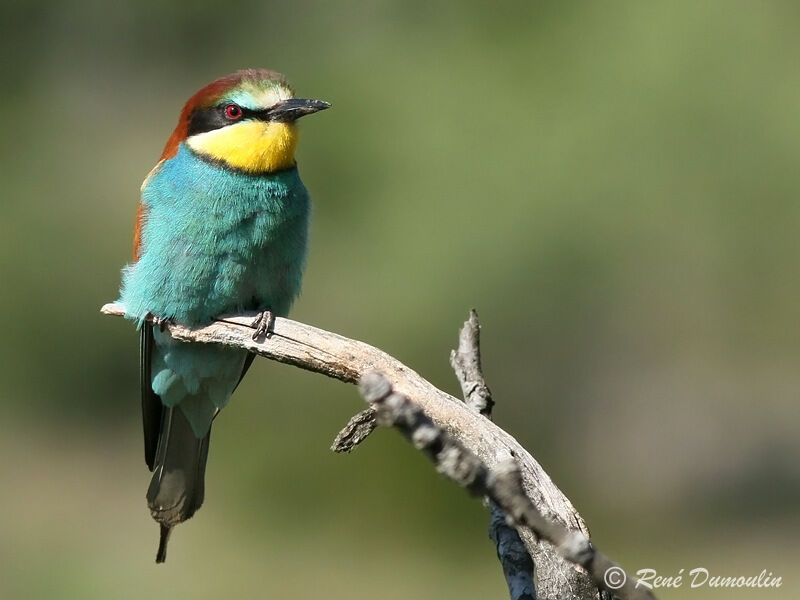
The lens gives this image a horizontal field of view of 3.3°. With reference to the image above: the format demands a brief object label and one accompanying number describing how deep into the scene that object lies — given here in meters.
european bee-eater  5.69
